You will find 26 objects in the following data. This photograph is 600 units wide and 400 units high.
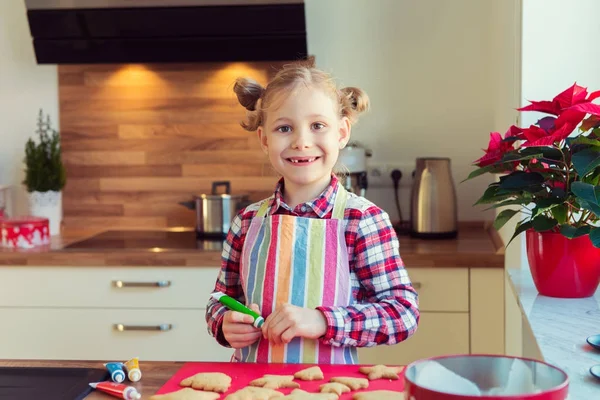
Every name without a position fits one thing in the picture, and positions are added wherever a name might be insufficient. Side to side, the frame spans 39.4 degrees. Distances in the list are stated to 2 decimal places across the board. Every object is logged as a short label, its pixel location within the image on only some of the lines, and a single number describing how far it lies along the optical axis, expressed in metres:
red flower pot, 1.53
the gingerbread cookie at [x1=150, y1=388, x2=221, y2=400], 0.99
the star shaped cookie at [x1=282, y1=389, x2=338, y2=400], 0.97
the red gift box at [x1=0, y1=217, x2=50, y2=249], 2.65
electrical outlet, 2.95
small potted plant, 2.95
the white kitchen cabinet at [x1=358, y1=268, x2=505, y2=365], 2.40
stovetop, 2.60
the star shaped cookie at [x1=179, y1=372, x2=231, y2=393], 1.04
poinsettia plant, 1.44
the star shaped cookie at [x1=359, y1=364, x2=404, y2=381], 1.06
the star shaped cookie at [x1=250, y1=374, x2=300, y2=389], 1.03
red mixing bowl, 0.65
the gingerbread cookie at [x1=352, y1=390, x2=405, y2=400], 0.97
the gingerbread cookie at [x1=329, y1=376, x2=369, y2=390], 1.02
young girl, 1.37
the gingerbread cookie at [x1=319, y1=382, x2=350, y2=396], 1.00
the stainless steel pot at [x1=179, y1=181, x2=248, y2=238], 2.80
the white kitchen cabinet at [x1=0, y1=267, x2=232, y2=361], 2.51
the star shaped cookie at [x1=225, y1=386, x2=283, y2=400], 0.98
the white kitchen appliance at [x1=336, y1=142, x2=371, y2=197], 2.77
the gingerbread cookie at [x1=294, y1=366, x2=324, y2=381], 1.06
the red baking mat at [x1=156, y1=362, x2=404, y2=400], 1.04
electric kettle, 2.69
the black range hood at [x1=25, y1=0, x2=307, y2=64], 2.67
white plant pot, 2.98
